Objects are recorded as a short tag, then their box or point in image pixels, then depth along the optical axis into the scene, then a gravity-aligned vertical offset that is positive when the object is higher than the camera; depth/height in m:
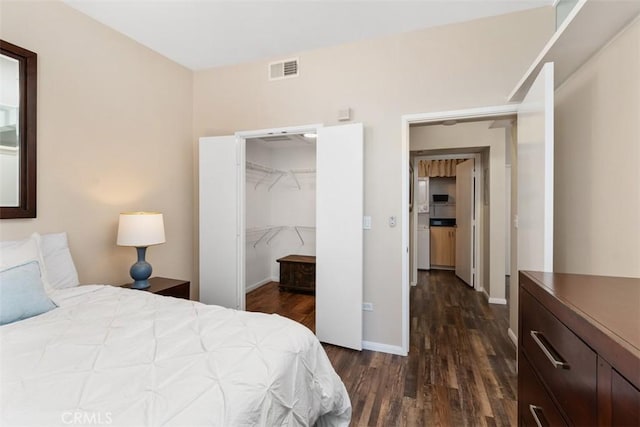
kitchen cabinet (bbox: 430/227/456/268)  5.91 -0.67
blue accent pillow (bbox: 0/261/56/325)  1.46 -0.43
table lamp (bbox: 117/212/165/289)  2.38 -0.19
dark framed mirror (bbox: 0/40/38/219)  1.90 +0.52
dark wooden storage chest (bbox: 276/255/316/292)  4.33 -0.91
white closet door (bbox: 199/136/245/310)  3.16 -0.10
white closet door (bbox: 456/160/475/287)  4.69 -0.12
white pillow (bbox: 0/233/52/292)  1.61 -0.25
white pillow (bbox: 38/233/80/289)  1.97 -0.34
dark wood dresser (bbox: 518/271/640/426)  0.62 -0.36
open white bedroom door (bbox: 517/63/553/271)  1.56 +0.22
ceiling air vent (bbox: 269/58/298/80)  2.99 +1.47
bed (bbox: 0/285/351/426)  0.84 -0.55
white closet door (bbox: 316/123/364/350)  2.65 -0.21
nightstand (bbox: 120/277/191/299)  2.48 -0.65
